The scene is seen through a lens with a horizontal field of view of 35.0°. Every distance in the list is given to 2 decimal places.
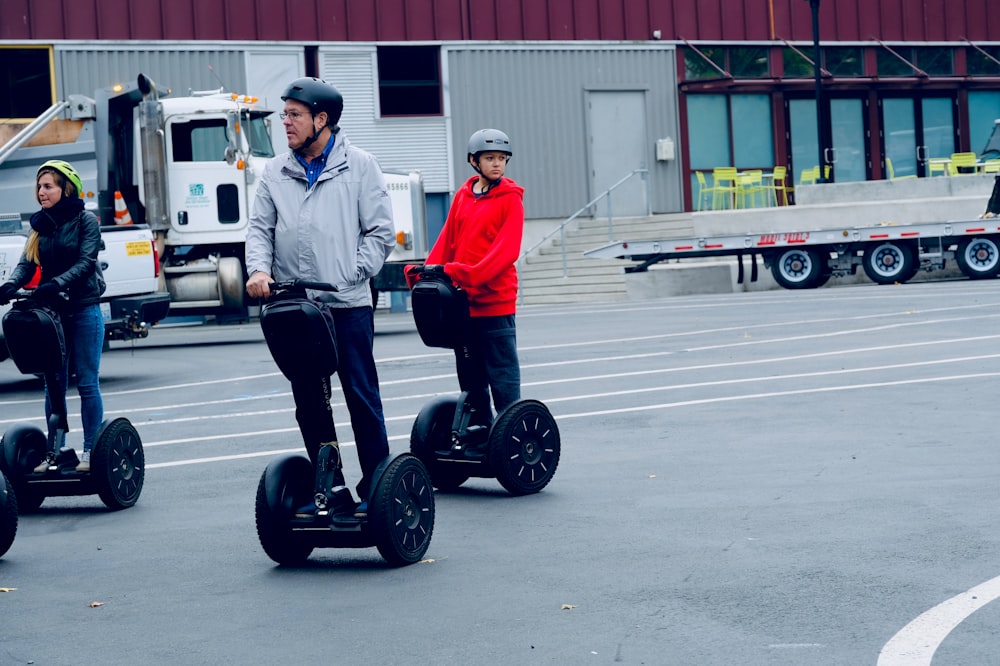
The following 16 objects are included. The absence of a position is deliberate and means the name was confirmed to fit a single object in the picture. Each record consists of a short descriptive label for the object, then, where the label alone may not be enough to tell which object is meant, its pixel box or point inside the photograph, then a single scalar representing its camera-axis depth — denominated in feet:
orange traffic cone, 71.00
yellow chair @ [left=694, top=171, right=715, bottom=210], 128.06
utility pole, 117.54
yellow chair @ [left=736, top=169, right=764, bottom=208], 124.47
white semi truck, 70.79
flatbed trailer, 96.35
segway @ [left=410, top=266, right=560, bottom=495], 26.81
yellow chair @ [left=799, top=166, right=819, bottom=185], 129.39
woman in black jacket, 28.25
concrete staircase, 102.53
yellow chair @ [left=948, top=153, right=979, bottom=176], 125.70
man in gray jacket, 21.59
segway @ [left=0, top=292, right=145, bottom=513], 26.91
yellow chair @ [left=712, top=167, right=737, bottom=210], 124.67
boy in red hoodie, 27.32
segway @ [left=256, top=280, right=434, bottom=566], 20.70
